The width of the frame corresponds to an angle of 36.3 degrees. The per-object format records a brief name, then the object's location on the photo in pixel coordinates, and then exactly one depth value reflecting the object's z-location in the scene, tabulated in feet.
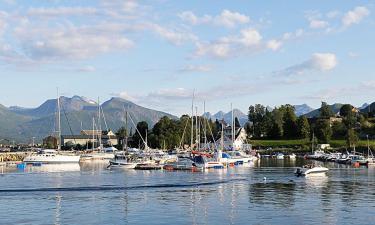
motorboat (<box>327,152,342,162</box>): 497.29
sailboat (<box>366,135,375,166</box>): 428.97
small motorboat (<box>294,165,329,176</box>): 276.16
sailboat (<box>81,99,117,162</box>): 512.02
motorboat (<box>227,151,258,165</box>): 428.15
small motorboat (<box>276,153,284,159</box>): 587.19
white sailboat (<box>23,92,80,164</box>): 449.06
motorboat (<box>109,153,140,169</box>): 356.18
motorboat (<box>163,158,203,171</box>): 338.34
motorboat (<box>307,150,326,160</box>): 543.47
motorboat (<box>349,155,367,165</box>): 433.07
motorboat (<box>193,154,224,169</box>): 344.94
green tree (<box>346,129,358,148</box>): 643.25
